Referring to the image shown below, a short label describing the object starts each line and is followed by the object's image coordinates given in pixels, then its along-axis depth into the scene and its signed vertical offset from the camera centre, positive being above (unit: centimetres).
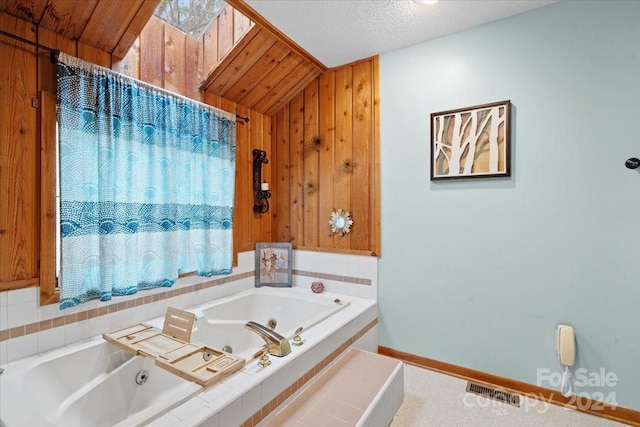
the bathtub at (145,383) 122 -83
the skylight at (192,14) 218 +155
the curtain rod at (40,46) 148 +89
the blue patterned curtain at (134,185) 166 +19
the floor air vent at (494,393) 198 -126
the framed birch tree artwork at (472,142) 210 +52
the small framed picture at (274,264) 297 -52
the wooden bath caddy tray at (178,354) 137 -72
